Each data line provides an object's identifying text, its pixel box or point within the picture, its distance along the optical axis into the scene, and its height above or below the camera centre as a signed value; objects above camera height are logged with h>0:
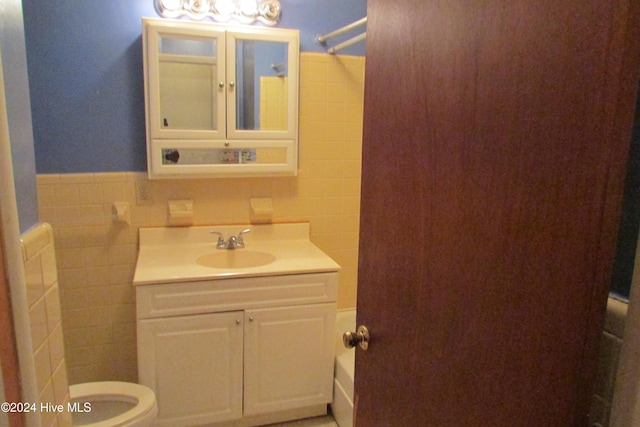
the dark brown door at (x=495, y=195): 0.53 -0.06
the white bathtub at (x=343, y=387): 2.04 -1.11
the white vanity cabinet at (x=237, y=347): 1.87 -0.88
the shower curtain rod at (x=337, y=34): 1.96 +0.56
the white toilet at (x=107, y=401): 1.71 -1.01
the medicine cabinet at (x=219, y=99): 2.07 +0.25
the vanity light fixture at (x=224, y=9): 2.06 +0.67
